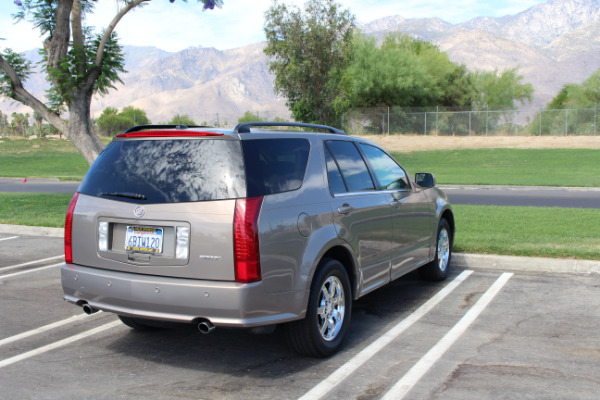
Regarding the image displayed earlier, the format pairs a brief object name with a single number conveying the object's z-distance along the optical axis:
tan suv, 4.09
